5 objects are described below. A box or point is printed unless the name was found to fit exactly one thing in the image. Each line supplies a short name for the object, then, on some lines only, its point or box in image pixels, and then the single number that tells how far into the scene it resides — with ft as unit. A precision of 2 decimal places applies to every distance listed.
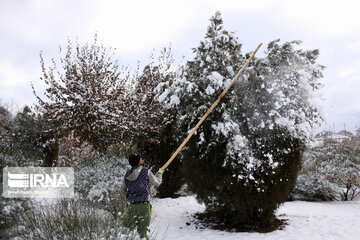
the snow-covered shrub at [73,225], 10.30
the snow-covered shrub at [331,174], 33.27
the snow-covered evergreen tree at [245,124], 19.49
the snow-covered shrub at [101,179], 20.66
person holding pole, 15.95
